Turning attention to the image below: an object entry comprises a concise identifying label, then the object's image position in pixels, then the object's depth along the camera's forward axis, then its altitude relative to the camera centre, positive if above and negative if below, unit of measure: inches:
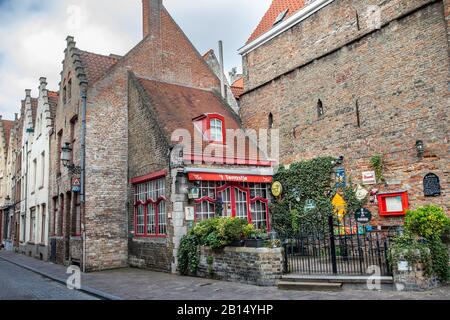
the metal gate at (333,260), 370.3 -48.9
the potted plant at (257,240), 400.5 -24.0
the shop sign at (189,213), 520.4 +7.6
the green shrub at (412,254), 329.1 -36.5
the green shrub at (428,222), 390.3 -13.1
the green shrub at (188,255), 483.2 -43.3
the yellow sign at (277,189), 608.1 +39.2
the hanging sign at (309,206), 563.8 +10.6
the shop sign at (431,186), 431.8 +24.0
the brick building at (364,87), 446.9 +165.5
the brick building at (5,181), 1362.0 +163.5
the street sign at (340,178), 533.3 +44.7
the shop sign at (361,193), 503.9 +22.6
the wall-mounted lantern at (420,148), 450.3 +66.9
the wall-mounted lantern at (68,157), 615.7 +102.9
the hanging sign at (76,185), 600.4 +58.0
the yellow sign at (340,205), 518.9 +9.1
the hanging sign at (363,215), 441.1 -4.6
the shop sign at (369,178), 496.8 +40.8
